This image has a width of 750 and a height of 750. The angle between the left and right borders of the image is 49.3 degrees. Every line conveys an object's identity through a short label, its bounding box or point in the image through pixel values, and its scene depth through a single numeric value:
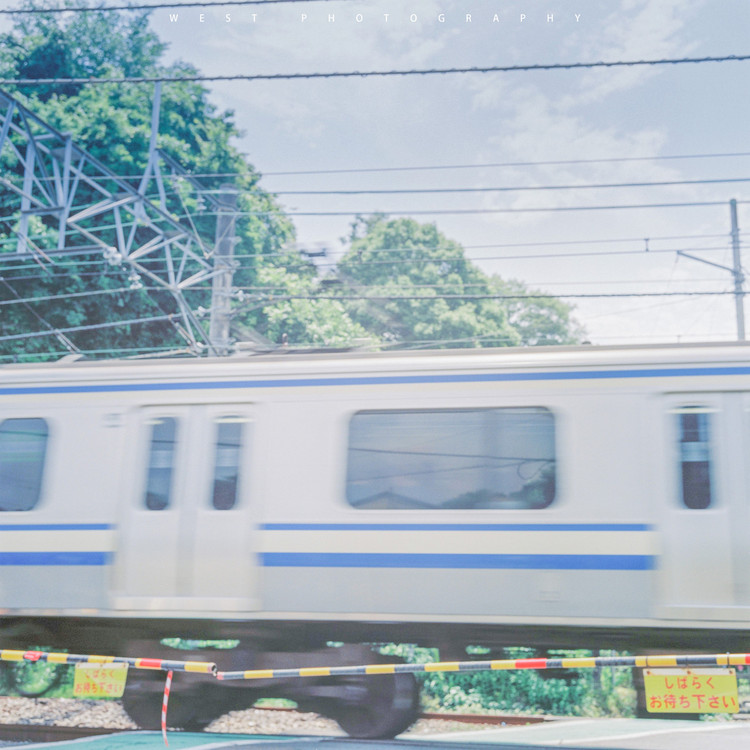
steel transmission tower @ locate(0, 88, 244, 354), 11.95
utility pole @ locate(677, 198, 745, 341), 19.72
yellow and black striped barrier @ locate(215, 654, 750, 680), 5.64
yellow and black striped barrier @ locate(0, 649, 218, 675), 6.27
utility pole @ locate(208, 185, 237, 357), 16.66
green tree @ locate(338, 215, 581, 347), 34.41
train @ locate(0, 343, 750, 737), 6.02
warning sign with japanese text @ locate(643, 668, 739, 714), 6.15
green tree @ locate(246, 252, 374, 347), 25.48
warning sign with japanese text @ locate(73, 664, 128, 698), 6.77
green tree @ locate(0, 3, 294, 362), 20.47
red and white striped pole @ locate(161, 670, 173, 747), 6.20
